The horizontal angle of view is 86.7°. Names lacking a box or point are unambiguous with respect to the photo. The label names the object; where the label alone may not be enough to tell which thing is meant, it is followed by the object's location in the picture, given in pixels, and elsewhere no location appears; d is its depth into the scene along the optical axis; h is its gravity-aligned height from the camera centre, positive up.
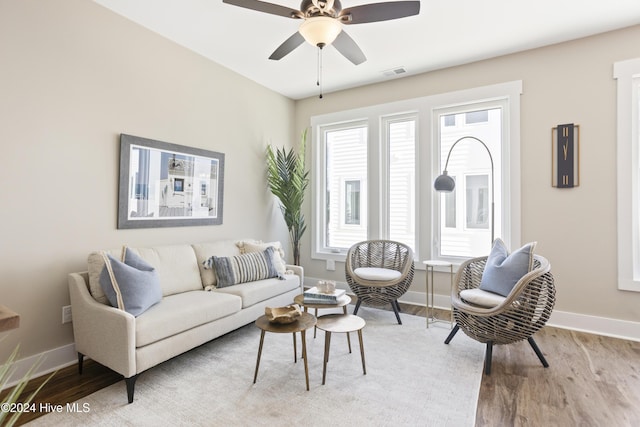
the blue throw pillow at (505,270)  2.64 -0.40
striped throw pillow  3.25 -0.50
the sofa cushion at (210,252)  3.30 -0.36
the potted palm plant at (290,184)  4.57 +0.47
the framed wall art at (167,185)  3.06 +0.32
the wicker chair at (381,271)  3.60 -0.59
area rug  1.99 -1.15
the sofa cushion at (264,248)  3.70 -0.35
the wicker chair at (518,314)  2.45 -0.70
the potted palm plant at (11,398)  0.64 -0.36
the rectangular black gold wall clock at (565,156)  3.36 +0.65
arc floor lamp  3.54 +0.38
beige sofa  2.21 -0.72
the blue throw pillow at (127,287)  2.34 -0.50
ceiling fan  2.14 +1.34
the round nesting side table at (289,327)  2.23 -0.73
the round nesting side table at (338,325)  2.32 -0.76
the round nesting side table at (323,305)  2.68 -0.69
